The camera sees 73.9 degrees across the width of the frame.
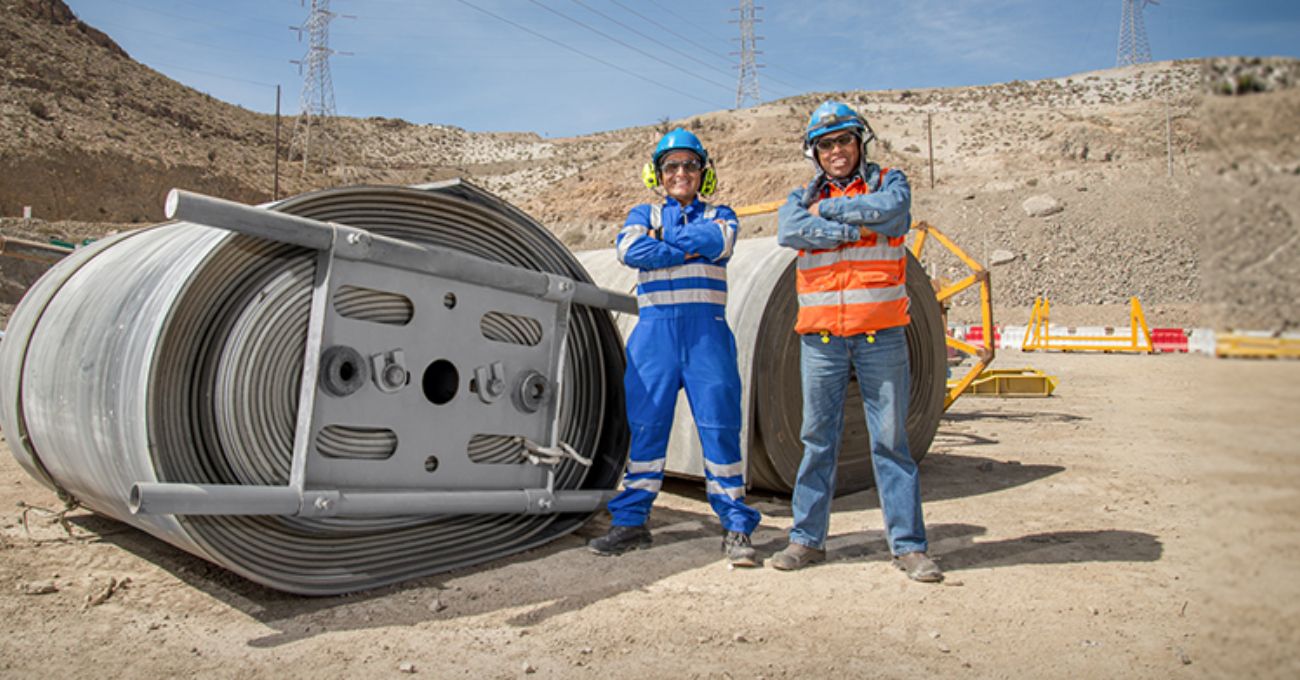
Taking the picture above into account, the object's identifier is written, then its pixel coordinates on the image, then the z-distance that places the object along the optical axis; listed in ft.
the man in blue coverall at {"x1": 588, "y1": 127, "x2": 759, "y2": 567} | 14.90
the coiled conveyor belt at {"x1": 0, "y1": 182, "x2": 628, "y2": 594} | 11.00
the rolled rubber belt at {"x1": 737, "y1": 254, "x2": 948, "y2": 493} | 17.99
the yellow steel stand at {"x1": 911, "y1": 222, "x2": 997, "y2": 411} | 26.71
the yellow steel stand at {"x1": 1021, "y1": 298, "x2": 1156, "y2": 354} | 76.64
